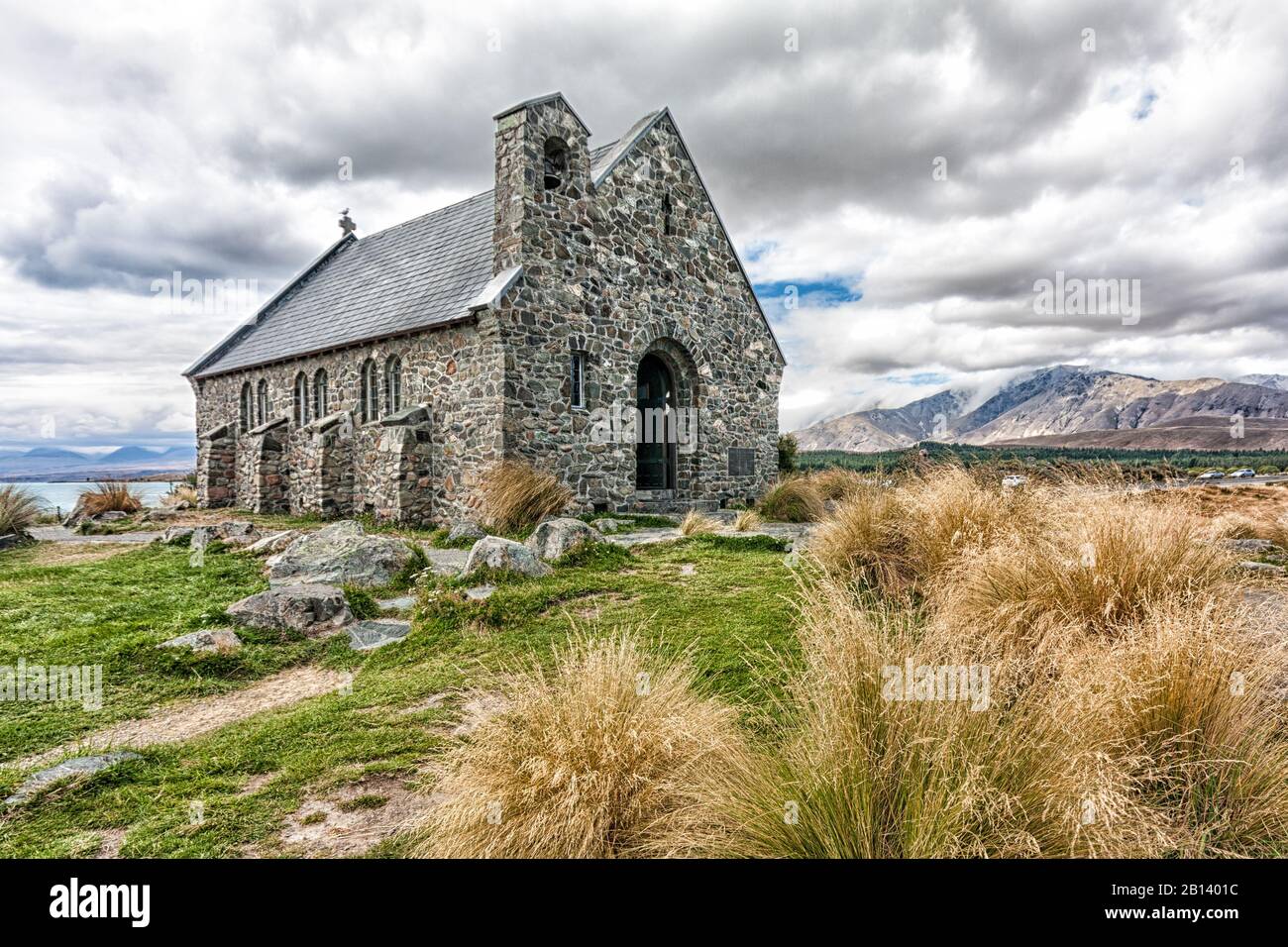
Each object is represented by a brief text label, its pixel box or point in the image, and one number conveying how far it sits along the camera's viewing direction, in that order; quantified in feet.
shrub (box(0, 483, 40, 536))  42.42
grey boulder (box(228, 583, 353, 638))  20.54
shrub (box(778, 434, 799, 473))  73.41
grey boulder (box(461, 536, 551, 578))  26.03
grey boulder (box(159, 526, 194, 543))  41.32
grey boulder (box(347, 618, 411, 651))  19.80
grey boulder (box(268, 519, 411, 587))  26.66
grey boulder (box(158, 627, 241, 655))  18.15
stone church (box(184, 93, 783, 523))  44.06
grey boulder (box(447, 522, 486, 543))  37.70
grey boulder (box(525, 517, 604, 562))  30.14
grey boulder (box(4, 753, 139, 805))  10.69
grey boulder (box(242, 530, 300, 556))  35.96
